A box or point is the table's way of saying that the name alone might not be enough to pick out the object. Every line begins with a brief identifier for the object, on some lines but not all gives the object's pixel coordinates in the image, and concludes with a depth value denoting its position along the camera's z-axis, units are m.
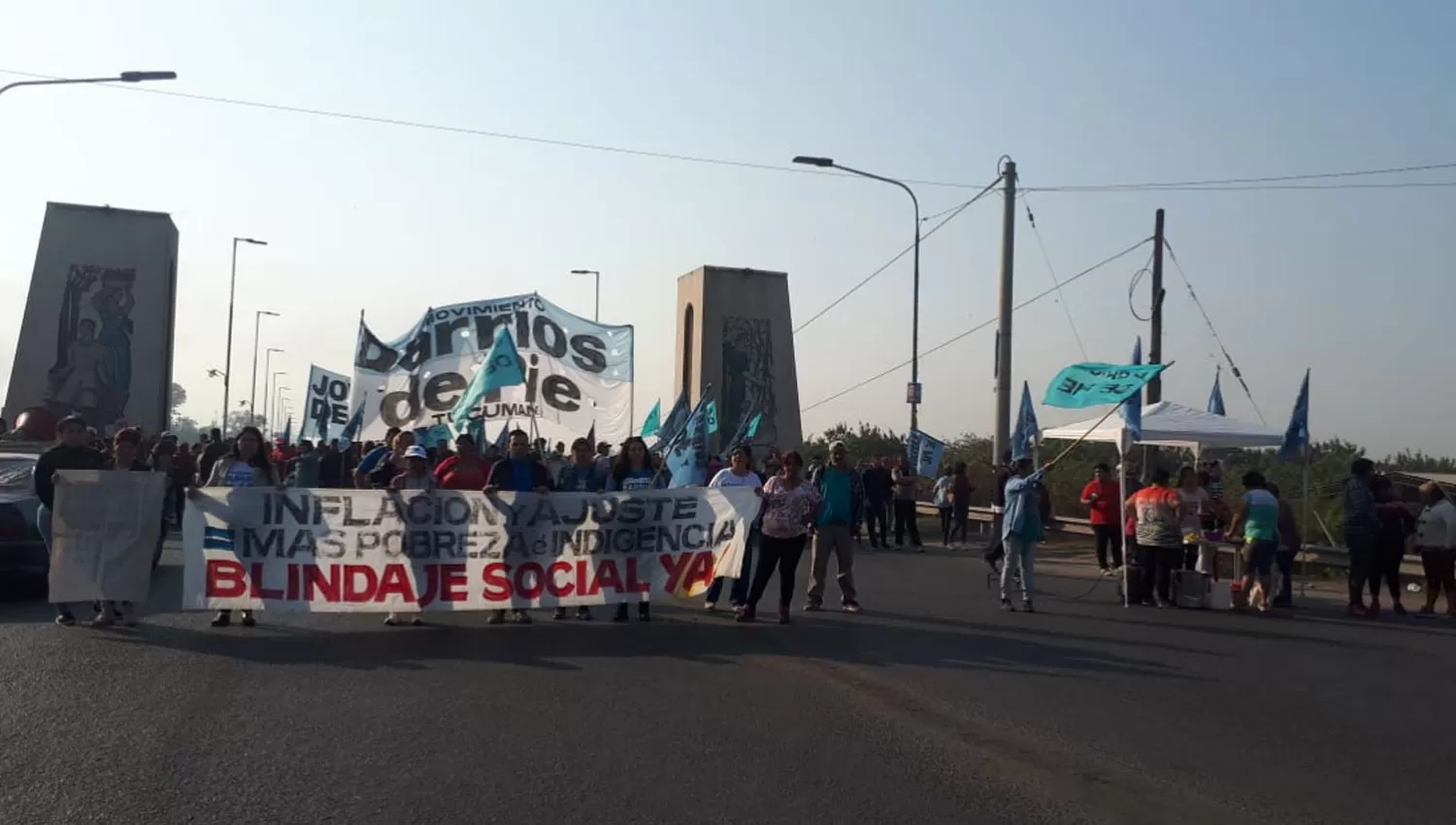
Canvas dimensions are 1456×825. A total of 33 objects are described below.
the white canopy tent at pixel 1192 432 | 19.50
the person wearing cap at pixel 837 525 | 14.21
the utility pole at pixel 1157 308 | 28.50
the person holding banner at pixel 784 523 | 13.25
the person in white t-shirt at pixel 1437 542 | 15.96
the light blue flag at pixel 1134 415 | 16.67
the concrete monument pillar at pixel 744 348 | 41.16
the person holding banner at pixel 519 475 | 12.77
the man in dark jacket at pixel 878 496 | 26.16
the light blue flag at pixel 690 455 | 15.45
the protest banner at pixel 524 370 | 19.22
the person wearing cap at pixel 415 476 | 12.55
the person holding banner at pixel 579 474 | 14.34
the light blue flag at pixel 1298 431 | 18.08
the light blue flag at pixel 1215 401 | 29.67
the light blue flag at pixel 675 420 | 21.23
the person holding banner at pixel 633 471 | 13.88
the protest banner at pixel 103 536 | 11.70
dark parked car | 13.39
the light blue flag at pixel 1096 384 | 15.51
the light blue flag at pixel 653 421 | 30.16
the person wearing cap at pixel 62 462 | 11.96
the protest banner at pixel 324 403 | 28.73
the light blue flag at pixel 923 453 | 31.11
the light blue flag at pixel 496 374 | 18.17
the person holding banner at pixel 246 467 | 12.44
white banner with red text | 11.92
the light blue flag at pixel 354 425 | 21.17
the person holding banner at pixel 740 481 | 13.54
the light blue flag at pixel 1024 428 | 25.34
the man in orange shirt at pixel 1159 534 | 15.77
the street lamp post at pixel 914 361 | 31.69
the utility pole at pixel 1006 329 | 24.30
